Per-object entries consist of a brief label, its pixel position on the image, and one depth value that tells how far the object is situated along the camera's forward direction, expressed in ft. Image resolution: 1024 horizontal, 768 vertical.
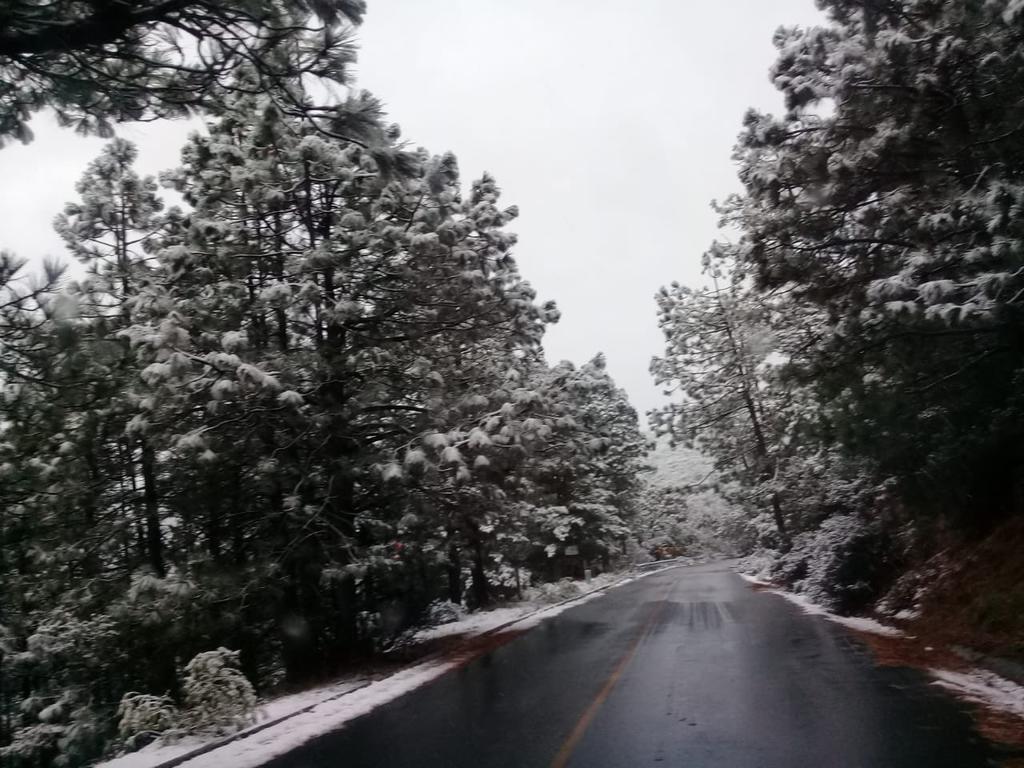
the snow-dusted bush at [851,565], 56.65
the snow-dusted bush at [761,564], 108.17
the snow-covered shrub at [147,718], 31.75
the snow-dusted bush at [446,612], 70.44
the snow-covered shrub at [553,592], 96.73
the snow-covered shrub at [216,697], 31.42
